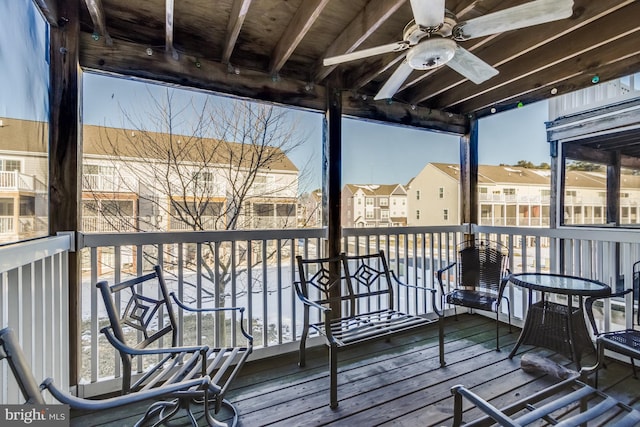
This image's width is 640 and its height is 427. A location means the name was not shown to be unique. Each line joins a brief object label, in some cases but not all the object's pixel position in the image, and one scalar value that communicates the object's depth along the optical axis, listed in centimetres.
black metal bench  235
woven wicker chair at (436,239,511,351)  325
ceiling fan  152
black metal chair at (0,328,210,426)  90
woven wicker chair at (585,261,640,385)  194
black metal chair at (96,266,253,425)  155
